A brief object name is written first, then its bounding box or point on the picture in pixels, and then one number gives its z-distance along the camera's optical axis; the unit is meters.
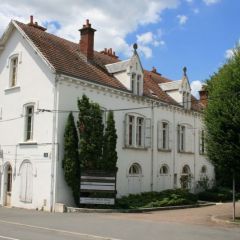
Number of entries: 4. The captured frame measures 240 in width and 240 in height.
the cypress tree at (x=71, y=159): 18.77
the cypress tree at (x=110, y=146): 19.79
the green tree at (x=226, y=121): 15.37
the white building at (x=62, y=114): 19.14
